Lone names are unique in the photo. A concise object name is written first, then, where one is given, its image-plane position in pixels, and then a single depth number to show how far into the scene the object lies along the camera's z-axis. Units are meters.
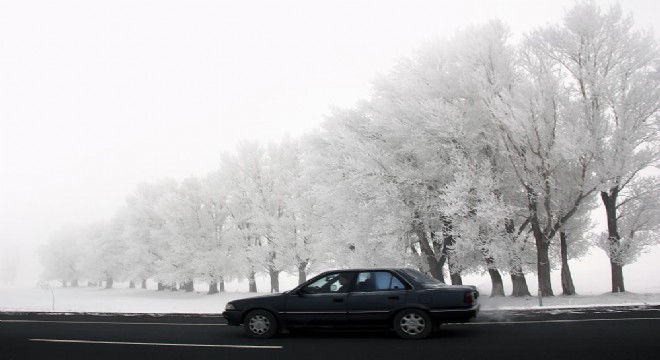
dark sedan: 10.03
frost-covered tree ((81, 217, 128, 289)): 63.14
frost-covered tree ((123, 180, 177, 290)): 51.20
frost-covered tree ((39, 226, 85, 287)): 82.57
